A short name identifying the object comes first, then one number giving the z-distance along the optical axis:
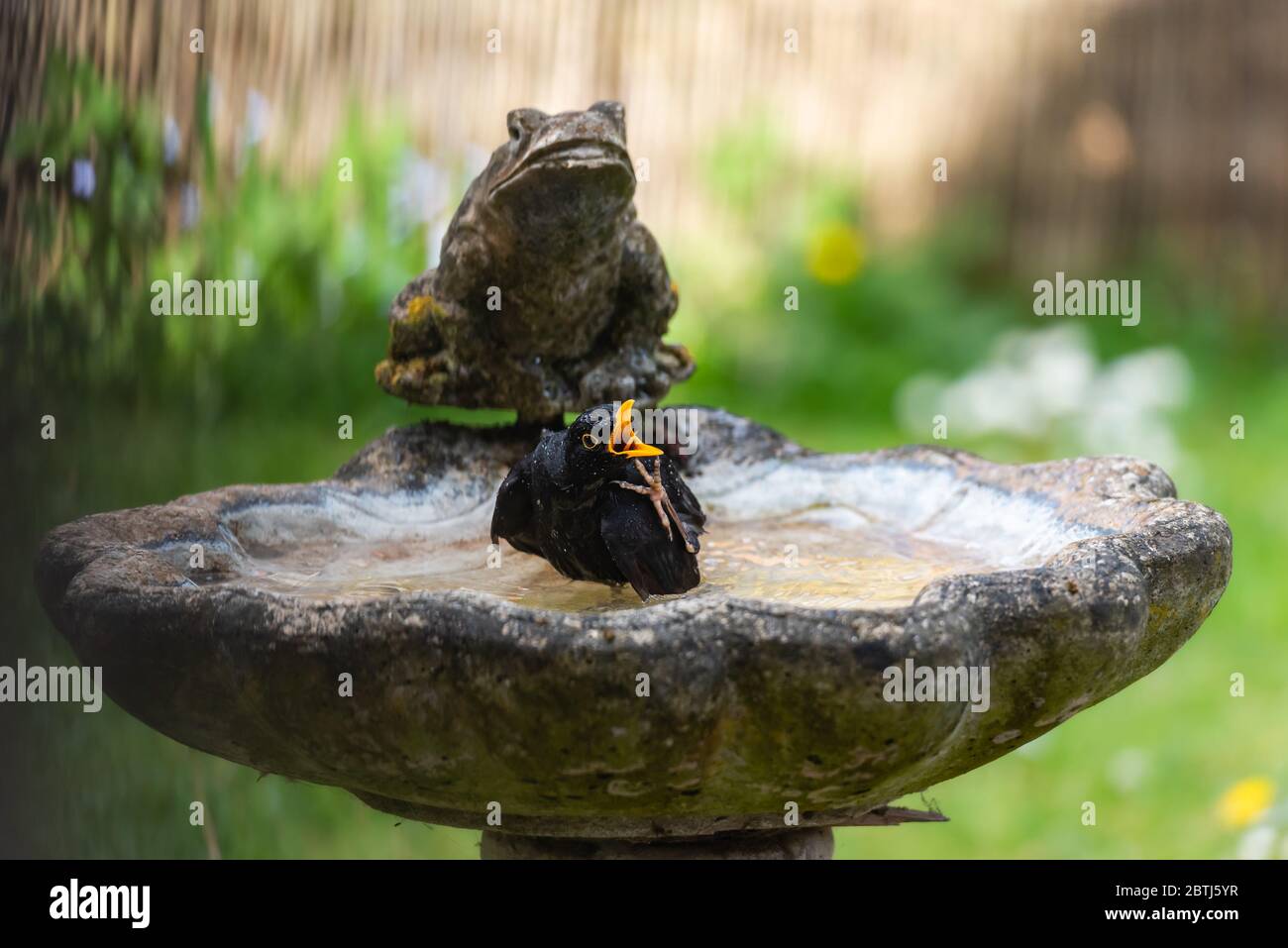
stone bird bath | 1.82
